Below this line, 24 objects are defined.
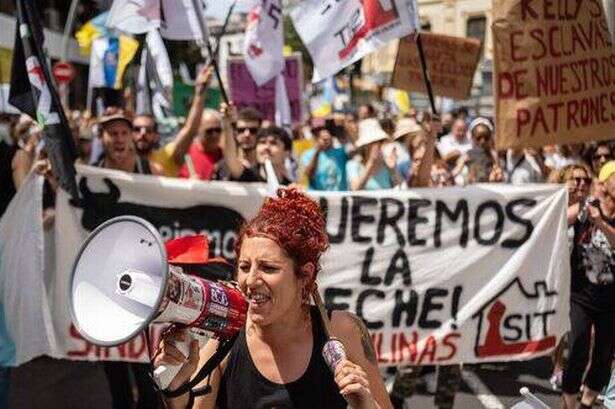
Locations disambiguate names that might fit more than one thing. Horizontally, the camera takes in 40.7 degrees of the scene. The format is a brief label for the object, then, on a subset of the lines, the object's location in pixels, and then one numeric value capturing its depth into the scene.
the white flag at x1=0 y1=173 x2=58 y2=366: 4.28
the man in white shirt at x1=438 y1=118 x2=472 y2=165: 9.87
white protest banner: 4.58
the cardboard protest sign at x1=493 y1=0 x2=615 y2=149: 4.67
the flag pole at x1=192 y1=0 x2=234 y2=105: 4.89
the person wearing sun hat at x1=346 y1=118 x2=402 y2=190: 5.33
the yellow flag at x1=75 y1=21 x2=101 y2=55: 13.70
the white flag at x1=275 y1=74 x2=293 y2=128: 6.91
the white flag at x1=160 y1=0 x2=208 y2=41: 5.10
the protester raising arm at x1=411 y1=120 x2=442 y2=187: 4.59
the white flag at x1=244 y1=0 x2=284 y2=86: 5.40
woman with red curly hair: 2.04
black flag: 4.18
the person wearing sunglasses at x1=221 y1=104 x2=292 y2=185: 4.77
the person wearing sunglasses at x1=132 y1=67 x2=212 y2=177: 4.99
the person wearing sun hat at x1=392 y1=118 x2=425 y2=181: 6.71
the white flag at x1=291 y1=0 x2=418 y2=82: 4.71
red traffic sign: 15.32
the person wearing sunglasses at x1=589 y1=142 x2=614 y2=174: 7.23
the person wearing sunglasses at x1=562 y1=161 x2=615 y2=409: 4.43
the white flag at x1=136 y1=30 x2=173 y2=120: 6.03
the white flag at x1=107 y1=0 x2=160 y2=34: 4.97
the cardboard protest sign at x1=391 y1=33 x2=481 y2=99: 6.39
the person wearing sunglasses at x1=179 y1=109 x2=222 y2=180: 5.45
